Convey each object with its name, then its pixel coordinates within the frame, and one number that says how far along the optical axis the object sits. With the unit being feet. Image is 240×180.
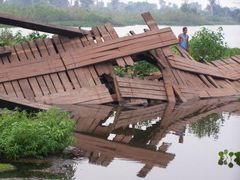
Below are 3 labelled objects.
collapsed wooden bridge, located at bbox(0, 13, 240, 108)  61.11
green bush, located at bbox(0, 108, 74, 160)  40.75
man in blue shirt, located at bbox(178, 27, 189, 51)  82.14
